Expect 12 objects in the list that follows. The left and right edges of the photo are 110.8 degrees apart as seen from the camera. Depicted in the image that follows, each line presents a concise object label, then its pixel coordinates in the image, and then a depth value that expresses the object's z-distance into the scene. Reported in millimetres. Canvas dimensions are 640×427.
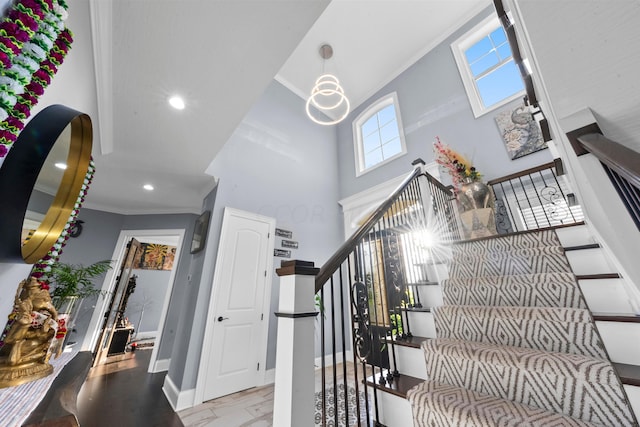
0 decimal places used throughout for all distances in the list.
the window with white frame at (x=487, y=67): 3555
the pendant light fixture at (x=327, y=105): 6043
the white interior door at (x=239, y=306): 2764
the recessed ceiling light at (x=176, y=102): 1886
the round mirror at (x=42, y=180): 903
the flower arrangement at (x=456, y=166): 2822
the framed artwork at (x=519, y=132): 3029
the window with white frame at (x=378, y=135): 4914
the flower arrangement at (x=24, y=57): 709
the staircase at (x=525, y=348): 928
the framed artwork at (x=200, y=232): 3189
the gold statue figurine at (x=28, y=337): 1162
